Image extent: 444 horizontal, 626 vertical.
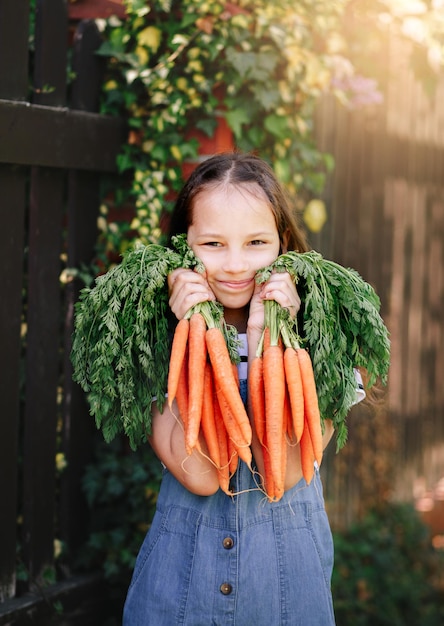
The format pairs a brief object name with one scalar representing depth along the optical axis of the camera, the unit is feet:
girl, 7.22
